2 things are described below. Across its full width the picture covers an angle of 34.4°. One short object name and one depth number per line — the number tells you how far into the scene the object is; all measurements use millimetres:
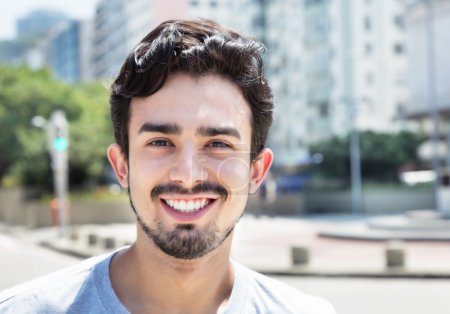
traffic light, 21797
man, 1742
